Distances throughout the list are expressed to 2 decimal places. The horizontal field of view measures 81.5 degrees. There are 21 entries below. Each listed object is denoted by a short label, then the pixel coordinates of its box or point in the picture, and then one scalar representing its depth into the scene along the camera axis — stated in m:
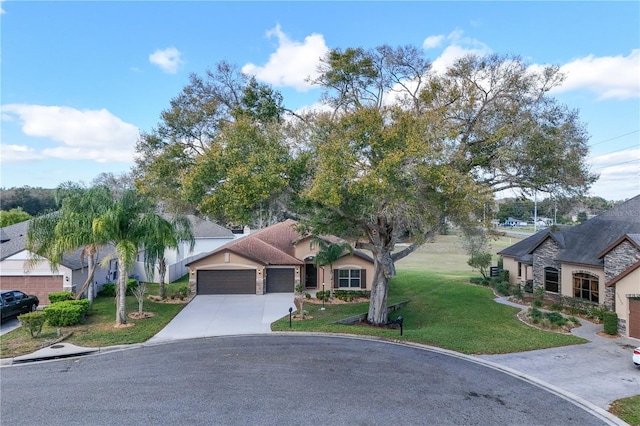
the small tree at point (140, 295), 19.83
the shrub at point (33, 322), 15.20
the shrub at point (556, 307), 21.58
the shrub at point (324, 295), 25.36
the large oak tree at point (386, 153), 14.47
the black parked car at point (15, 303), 17.84
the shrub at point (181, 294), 24.27
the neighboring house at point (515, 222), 95.75
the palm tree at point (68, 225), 17.12
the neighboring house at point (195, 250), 30.14
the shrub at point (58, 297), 20.02
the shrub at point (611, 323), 16.41
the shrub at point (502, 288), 26.08
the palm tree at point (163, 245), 20.20
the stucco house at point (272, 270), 26.48
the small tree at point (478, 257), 30.70
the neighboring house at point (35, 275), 21.33
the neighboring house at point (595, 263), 16.80
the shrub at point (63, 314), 16.75
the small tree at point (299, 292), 25.22
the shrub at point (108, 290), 24.33
